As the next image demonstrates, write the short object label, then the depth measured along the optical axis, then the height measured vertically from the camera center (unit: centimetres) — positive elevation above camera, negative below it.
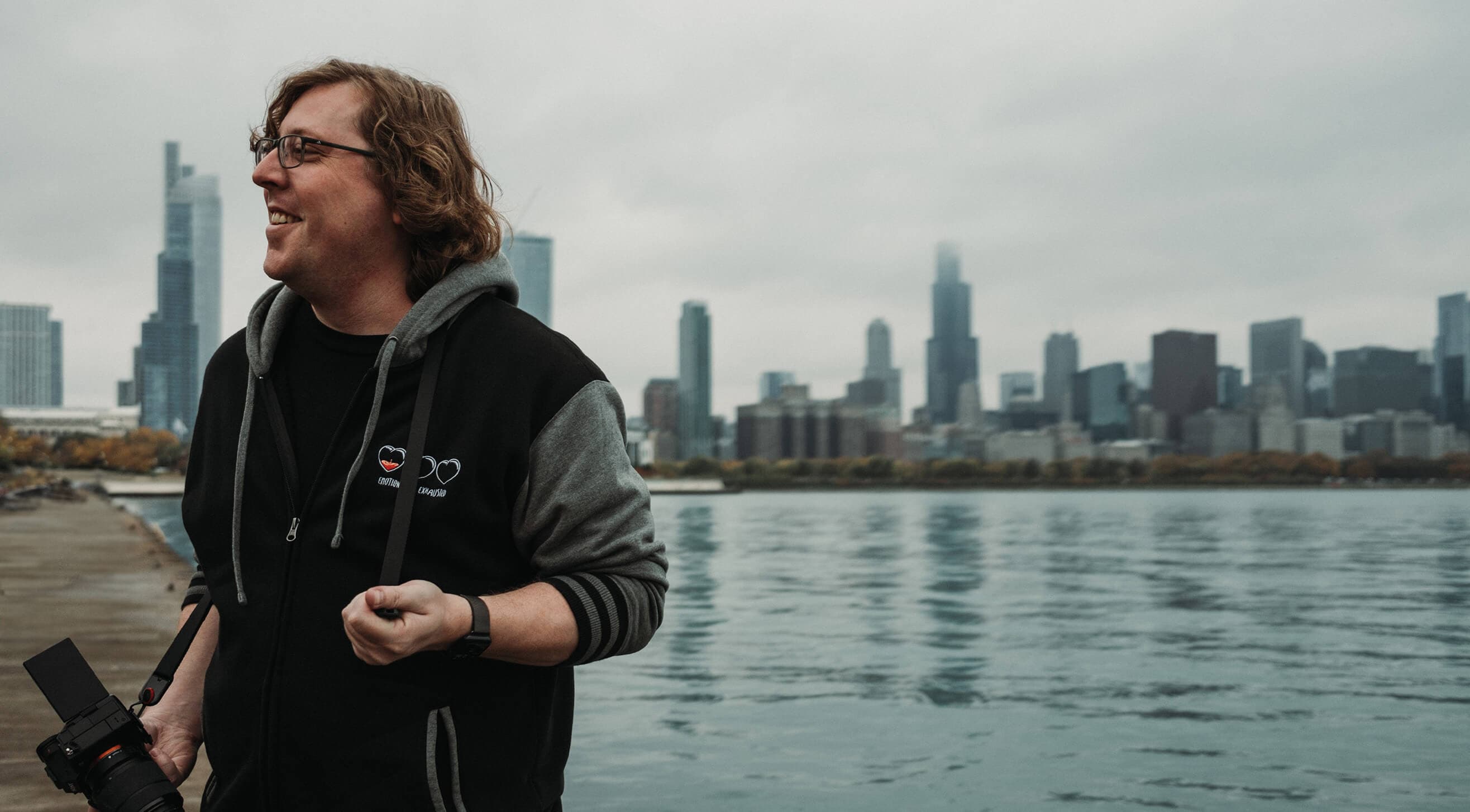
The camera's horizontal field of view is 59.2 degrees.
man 197 -7
